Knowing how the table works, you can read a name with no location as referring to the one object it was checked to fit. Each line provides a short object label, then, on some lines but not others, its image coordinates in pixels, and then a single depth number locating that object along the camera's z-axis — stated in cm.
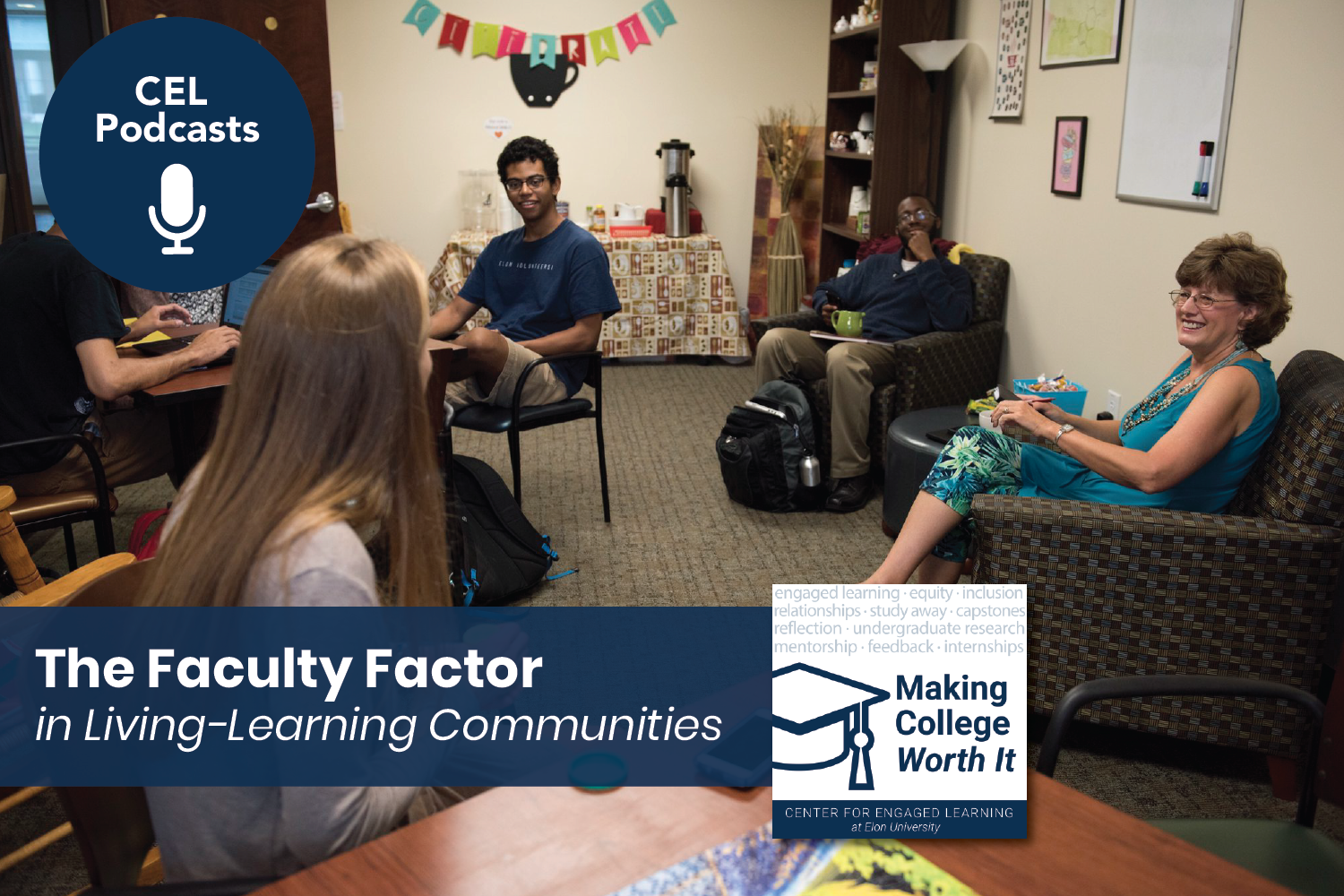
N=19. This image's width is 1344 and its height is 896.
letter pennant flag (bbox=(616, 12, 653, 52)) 650
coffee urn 627
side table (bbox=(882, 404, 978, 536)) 338
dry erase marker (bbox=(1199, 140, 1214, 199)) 306
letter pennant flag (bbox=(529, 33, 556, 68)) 646
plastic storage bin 331
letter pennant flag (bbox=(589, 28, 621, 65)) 650
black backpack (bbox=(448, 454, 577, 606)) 300
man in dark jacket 392
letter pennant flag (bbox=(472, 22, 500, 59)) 640
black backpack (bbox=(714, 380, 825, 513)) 385
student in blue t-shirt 354
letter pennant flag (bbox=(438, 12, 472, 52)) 636
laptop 316
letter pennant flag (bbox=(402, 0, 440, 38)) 634
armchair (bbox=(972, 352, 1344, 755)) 215
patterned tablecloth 617
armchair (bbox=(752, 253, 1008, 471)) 390
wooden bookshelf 471
